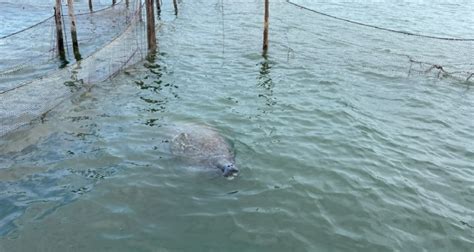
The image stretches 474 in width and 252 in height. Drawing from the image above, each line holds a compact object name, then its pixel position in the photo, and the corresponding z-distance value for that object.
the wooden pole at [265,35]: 16.27
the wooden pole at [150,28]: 17.05
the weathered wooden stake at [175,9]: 25.04
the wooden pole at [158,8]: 25.27
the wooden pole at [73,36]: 14.80
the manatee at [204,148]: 8.63
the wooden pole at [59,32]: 14.94
